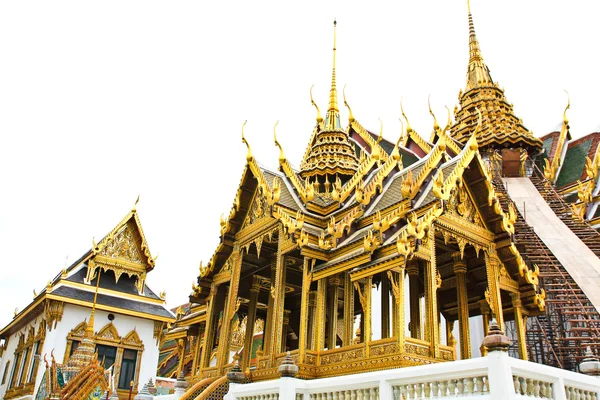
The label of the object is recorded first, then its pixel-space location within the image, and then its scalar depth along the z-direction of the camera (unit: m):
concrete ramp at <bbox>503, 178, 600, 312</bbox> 10.30
